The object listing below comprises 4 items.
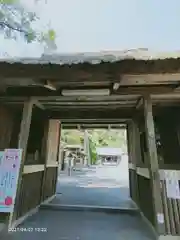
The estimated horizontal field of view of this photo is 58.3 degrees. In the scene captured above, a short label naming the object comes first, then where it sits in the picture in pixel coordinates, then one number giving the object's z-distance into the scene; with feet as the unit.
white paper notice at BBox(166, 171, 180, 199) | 7.45
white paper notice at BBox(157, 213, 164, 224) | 7.15
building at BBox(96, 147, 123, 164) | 57.47
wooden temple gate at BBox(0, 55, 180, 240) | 6.77
